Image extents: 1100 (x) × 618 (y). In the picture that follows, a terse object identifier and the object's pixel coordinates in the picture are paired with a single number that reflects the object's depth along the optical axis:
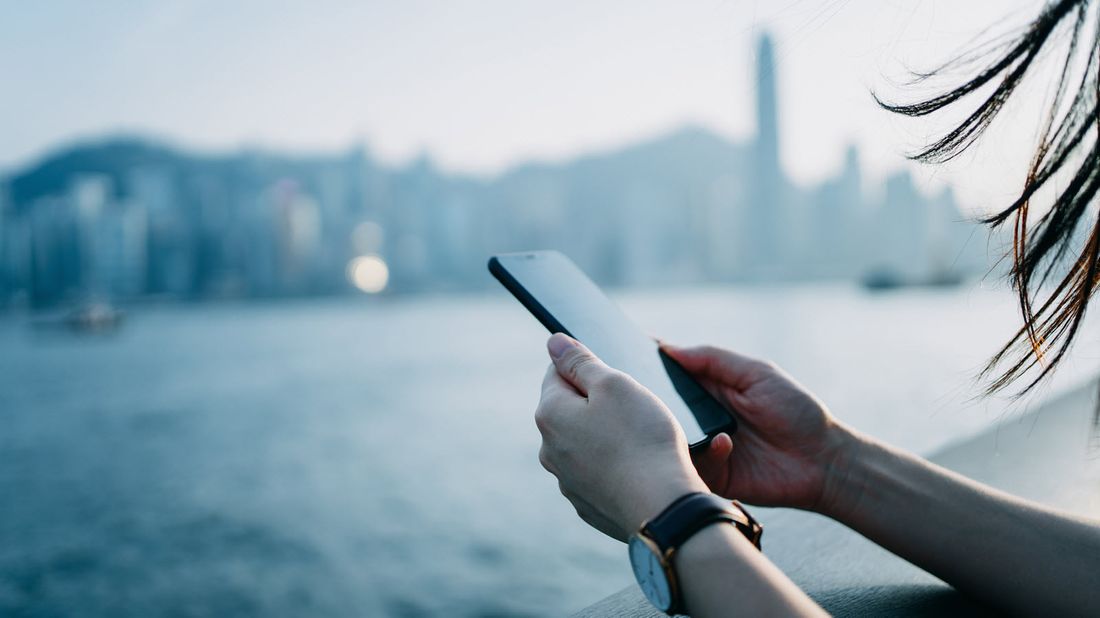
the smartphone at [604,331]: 1.09
